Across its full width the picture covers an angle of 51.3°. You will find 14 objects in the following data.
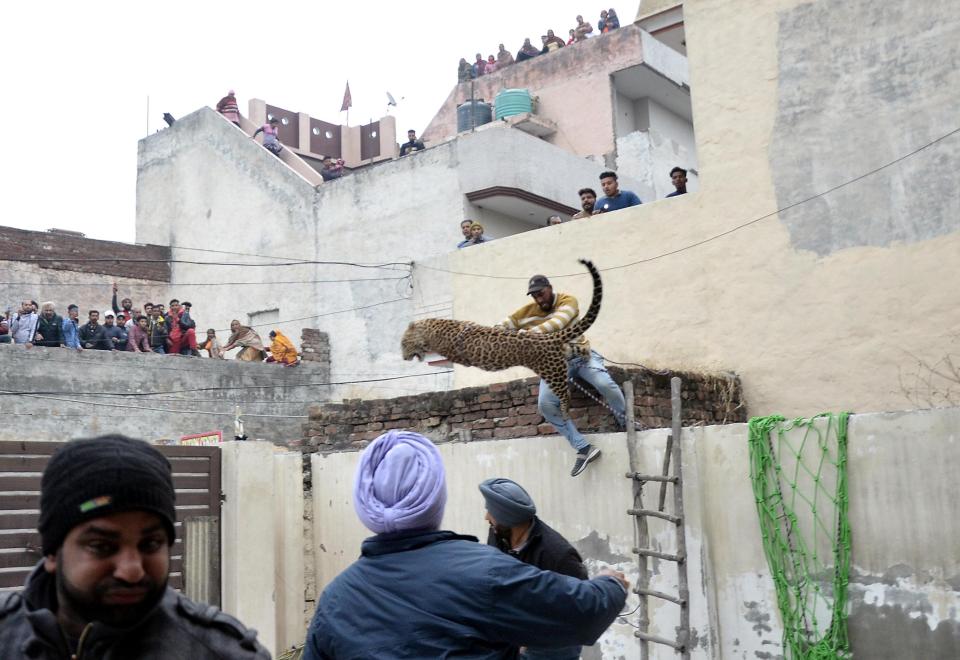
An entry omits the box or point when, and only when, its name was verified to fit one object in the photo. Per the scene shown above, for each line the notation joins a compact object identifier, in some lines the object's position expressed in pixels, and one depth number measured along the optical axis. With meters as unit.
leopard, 8.59
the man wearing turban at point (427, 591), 2.65
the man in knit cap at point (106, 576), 1.83
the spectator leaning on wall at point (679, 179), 13.47
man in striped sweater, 8.55
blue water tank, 25.58
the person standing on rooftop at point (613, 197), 13.95
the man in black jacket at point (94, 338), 17.77
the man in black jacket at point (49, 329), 17.09
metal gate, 8.05
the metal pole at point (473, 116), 25.34
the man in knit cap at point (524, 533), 4.99
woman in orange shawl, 20.33
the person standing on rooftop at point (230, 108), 25.88
